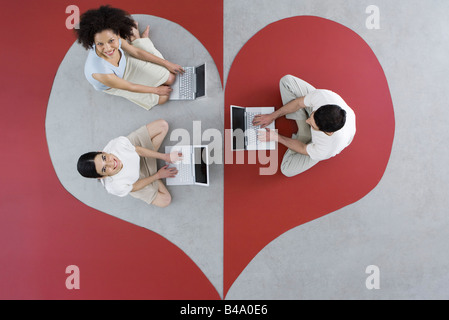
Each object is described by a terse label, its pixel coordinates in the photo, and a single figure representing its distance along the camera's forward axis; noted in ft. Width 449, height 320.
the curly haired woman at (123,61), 7.32
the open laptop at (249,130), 9.43
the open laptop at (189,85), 9.50
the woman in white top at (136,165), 7.61
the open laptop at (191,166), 9.11
